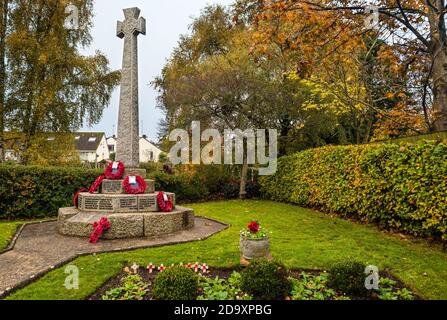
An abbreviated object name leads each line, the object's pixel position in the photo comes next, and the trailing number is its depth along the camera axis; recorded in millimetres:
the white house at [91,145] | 58031
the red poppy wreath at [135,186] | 9618
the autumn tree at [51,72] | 18281
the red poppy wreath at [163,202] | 9489
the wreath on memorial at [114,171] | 10031
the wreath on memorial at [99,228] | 7754
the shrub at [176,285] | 4266
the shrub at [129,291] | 4473
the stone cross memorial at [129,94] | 10625
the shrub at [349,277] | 4570
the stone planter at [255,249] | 5652
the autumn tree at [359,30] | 5691
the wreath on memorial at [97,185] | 9914
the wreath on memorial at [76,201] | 9977
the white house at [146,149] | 61803
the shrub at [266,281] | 4453
